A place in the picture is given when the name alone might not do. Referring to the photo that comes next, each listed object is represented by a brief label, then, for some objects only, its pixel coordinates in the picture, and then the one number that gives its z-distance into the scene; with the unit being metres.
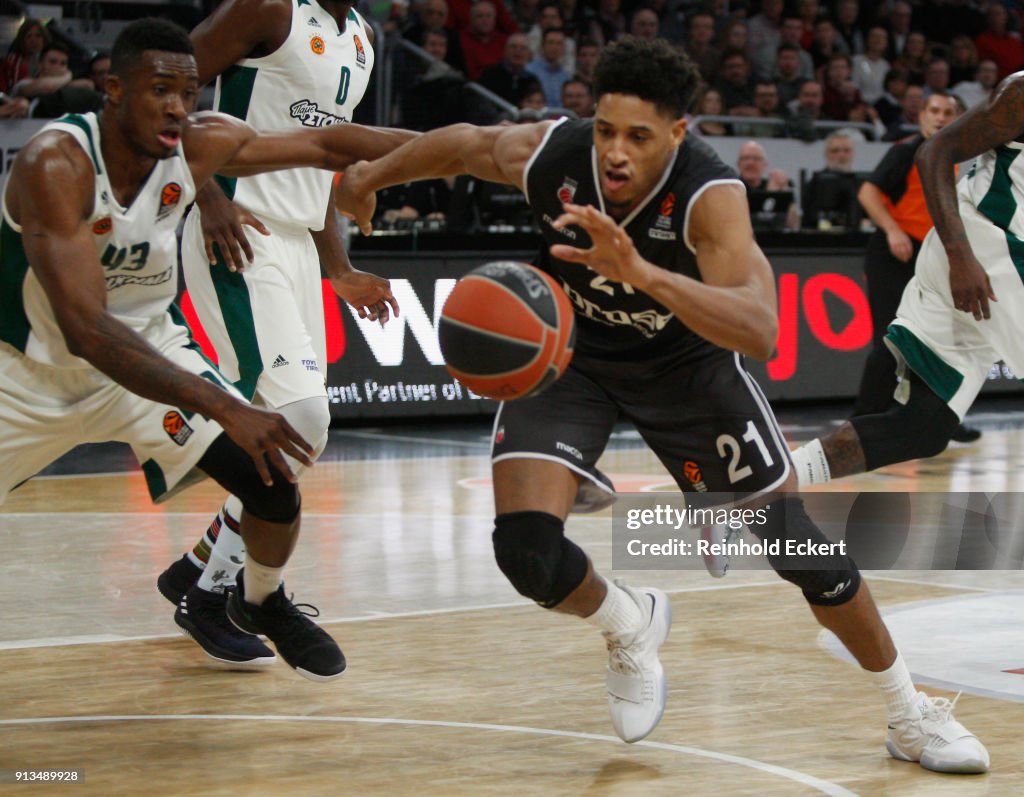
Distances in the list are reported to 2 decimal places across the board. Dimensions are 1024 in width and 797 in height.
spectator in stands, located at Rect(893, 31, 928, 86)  18.08
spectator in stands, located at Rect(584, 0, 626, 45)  16.16
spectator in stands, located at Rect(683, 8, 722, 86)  16.03
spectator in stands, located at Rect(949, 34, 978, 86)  18.34
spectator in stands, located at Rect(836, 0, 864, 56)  18.34
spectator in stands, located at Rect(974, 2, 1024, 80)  18.75
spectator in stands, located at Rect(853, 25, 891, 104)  17.80
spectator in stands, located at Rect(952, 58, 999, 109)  17.89
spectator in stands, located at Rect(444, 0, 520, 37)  15.34
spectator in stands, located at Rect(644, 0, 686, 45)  16.55
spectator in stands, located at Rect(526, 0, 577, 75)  15.44
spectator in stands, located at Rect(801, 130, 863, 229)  13.50
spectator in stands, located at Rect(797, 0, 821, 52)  17.78
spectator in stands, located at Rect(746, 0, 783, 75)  17.08
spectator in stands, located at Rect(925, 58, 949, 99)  17.41
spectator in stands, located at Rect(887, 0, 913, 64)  18.62
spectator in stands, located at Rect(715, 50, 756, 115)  15.72
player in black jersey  4.15
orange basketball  4.00
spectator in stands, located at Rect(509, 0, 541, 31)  15.95
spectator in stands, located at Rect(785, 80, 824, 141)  15.20
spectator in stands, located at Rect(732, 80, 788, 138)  14.90
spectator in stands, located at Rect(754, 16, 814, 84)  16.80
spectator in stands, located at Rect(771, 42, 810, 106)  16.39
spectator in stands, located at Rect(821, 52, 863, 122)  16.80
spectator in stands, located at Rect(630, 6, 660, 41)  15.95
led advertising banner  11.32
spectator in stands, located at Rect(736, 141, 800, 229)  13.02
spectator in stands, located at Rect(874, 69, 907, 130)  17.16
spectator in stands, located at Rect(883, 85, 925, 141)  15.62
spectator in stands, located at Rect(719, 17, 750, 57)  16.34
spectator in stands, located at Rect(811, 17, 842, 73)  17.48
